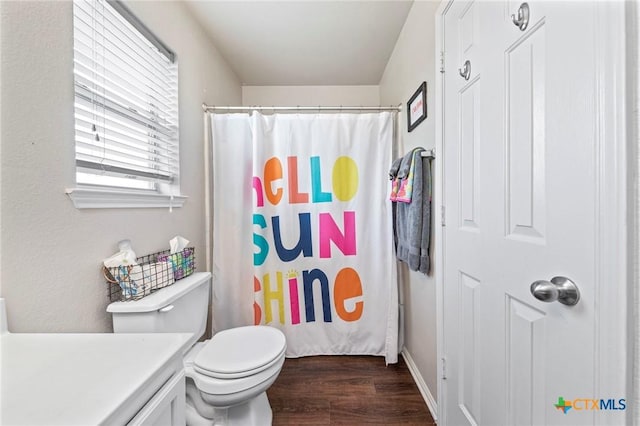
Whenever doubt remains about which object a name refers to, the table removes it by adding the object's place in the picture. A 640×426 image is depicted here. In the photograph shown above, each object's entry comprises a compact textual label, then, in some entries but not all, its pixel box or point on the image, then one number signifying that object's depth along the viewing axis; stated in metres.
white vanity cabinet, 0.42
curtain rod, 1.71
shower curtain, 1.74
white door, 0.52
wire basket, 0.97
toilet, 0.96
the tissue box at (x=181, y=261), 1.16
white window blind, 0.92
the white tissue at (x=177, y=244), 1.26
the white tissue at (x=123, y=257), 0.96
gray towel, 1.30
